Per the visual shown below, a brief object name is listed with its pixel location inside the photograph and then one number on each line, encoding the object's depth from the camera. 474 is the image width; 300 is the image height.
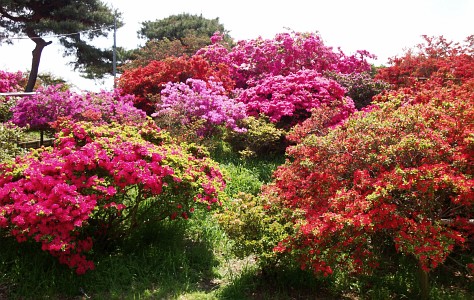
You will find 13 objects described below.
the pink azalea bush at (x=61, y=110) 8.81
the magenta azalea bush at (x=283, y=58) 13.34
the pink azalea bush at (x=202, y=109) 9.01
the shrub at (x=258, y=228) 4.69
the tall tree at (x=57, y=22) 19.22
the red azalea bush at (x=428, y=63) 11.41
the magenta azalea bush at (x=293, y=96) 9.36
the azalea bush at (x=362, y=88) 11.30
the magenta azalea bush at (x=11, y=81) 17.00
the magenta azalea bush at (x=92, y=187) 4.25
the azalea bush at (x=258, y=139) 8.66
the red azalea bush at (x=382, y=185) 3.95
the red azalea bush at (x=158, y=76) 11.55
